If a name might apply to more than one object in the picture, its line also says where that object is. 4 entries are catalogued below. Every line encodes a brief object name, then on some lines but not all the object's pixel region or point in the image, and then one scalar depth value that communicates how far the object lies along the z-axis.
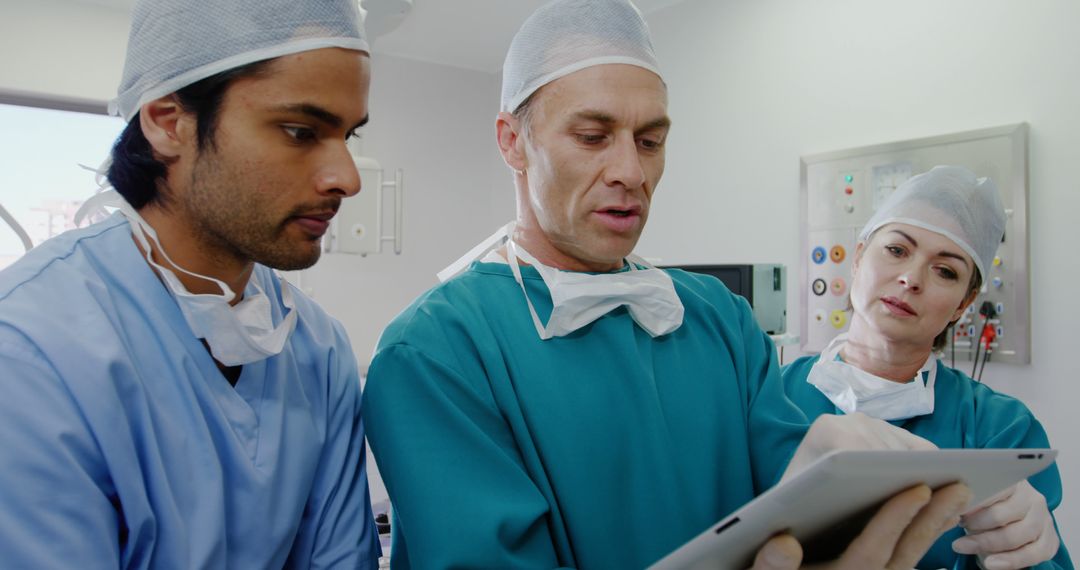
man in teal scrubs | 0.91
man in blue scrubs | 0.81
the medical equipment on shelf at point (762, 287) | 2.55
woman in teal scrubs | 1.49
